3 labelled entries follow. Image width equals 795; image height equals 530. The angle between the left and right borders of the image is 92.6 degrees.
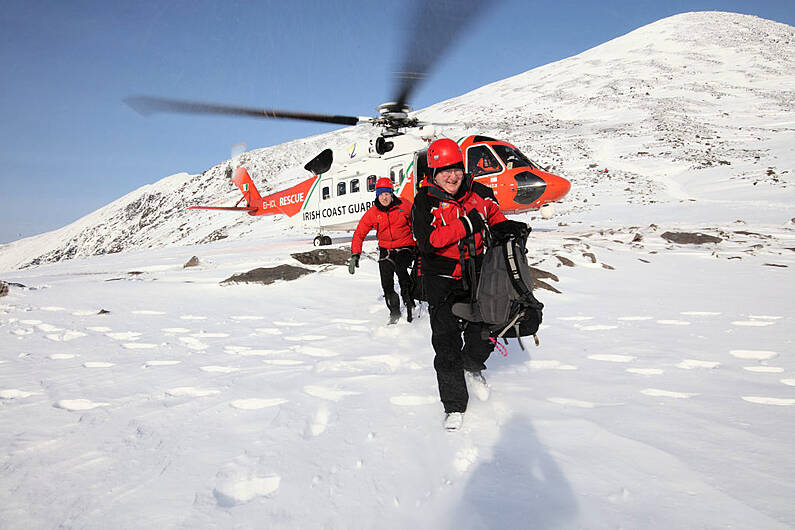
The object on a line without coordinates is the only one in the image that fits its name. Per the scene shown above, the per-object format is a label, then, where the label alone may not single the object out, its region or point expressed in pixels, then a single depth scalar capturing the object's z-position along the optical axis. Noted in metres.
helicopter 8.16
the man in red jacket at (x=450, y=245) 2.55
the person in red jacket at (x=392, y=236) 4.76
